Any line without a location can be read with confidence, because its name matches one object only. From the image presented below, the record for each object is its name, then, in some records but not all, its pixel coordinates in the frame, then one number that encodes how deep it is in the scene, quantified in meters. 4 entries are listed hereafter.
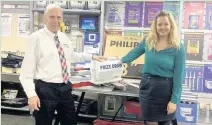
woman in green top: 2.18
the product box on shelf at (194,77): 3.26
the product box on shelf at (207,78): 3.23
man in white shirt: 2.17
